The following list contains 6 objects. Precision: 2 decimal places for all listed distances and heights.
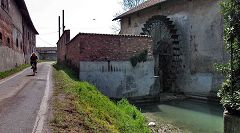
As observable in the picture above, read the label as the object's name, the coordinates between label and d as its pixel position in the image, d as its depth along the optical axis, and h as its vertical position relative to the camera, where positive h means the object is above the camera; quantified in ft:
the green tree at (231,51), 13.61 +0.82
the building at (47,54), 143.17 +5.63
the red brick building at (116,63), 27.57 -0.20
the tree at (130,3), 79.64 +24.53
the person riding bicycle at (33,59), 33.52 +0.42
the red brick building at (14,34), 34.24 +6.61
